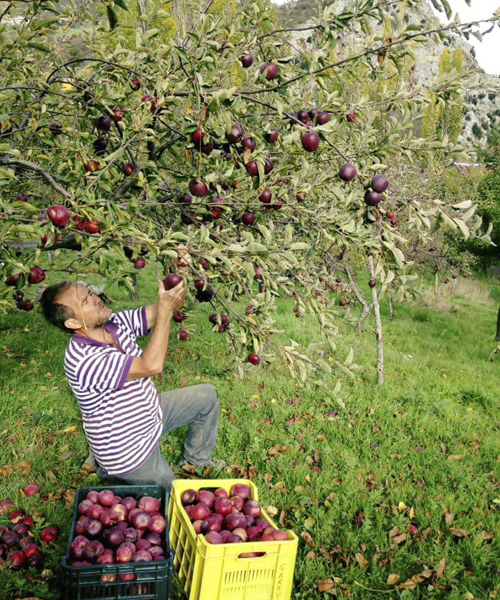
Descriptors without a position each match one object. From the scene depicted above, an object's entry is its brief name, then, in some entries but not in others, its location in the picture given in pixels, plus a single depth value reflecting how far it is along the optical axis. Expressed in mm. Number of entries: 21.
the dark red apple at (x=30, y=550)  2622
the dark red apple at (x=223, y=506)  2637
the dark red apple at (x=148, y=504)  2633
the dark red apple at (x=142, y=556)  2273
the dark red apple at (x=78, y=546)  2271
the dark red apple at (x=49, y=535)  2793
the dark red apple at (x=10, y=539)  2658
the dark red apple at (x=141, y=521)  2510
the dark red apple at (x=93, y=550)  2258
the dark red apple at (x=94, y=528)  2424
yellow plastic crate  2191
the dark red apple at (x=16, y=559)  2551
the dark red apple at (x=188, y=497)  2729
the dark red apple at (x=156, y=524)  2512
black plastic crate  2098
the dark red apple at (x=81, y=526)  2453
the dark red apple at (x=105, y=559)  2234
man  2612
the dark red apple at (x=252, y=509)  2685
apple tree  2221
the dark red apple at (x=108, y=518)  2485
